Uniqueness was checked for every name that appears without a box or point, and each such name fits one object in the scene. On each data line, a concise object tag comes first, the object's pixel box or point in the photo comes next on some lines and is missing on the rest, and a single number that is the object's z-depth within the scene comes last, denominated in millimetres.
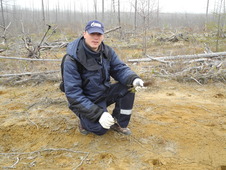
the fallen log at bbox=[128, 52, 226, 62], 5312
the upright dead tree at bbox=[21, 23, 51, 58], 6246
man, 2055
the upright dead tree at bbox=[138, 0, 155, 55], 7909
